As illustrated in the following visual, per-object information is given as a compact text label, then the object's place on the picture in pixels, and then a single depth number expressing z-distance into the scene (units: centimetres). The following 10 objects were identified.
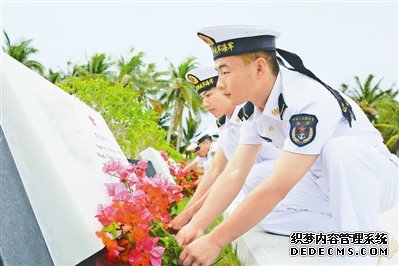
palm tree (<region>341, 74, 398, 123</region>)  3200
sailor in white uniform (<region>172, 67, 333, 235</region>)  266
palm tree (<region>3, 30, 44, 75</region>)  2700
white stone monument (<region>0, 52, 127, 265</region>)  150
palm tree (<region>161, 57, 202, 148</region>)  3103
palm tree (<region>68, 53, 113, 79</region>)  2879
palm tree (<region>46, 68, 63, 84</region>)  2742
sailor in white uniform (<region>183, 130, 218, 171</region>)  820
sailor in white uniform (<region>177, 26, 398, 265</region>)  192
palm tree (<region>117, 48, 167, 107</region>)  2872
